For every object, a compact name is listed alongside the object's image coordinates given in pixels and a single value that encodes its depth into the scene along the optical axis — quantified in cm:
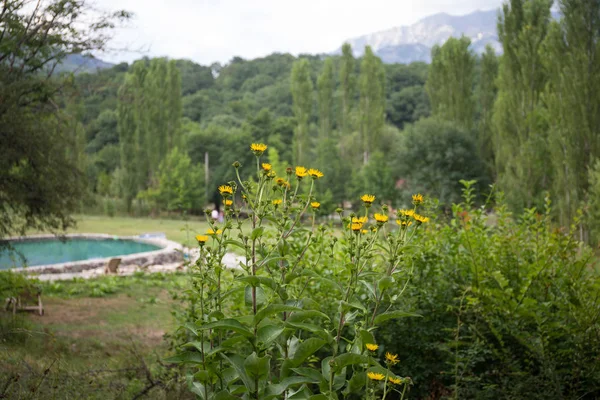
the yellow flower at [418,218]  177
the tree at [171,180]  2919
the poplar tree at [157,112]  3041
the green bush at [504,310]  296
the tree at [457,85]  2412
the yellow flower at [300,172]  179
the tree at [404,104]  4091
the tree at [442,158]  2261
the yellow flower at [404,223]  181
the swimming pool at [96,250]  1538
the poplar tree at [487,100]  2459
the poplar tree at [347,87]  3148
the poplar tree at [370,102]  2953
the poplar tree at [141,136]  2998
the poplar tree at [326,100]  3142
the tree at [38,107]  592
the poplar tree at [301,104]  3084
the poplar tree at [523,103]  1728
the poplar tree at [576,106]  1341
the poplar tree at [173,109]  3137
